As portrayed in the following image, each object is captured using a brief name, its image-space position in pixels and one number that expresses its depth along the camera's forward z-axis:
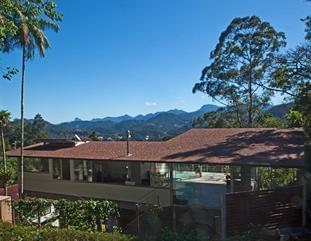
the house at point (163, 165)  10.68
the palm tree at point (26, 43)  15.04
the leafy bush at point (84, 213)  9.72
